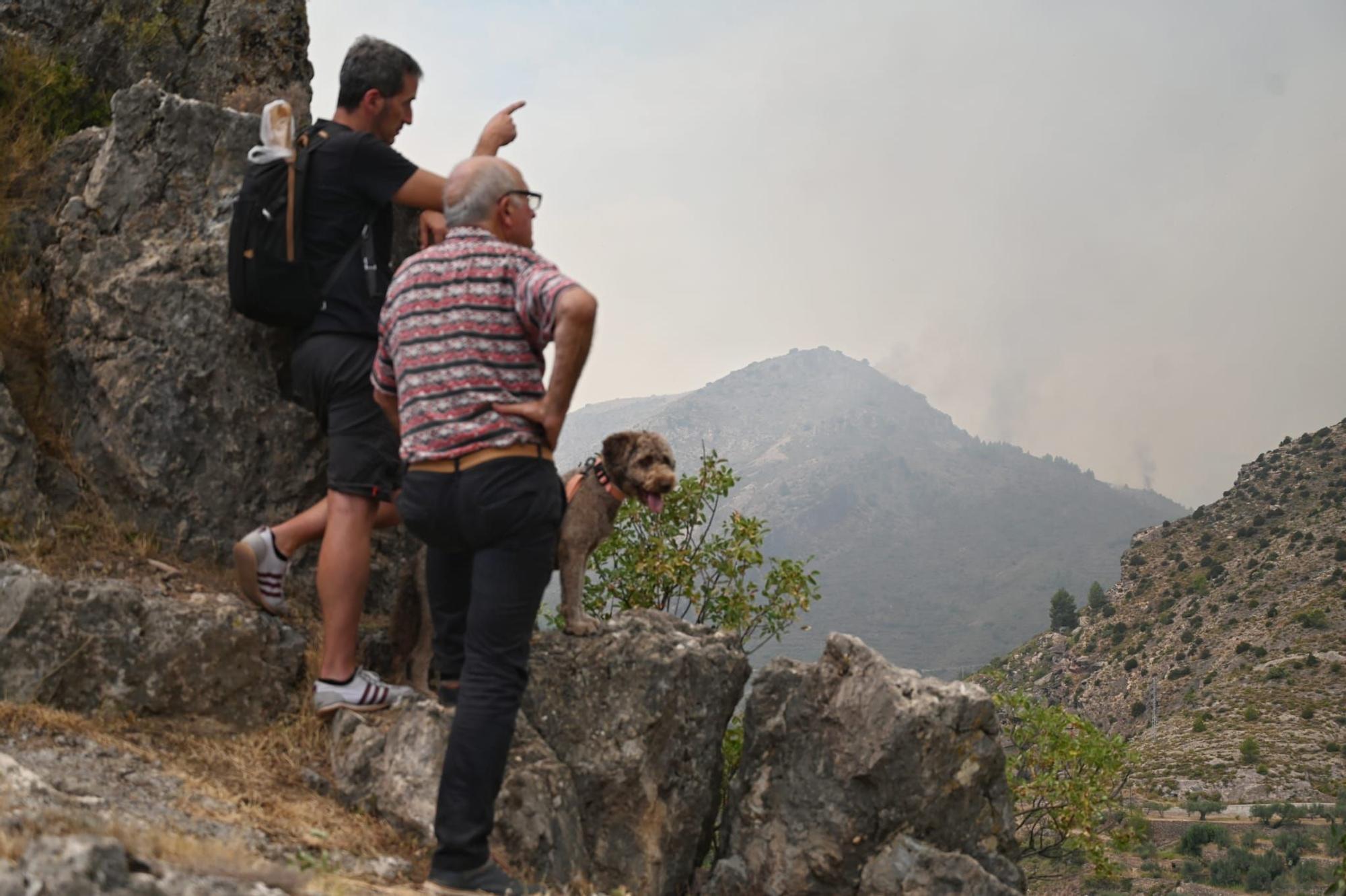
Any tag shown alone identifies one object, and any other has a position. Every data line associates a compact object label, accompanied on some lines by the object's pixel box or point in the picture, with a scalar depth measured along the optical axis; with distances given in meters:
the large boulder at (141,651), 6.52
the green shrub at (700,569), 11.55
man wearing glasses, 5.05
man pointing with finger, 6.63
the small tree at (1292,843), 44.12
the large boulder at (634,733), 7.42
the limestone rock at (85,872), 3.56
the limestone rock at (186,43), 9.91
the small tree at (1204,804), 53.16
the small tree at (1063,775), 14.02
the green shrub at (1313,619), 66.12
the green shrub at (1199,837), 47.47
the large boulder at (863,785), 7.96
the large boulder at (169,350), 7.90
